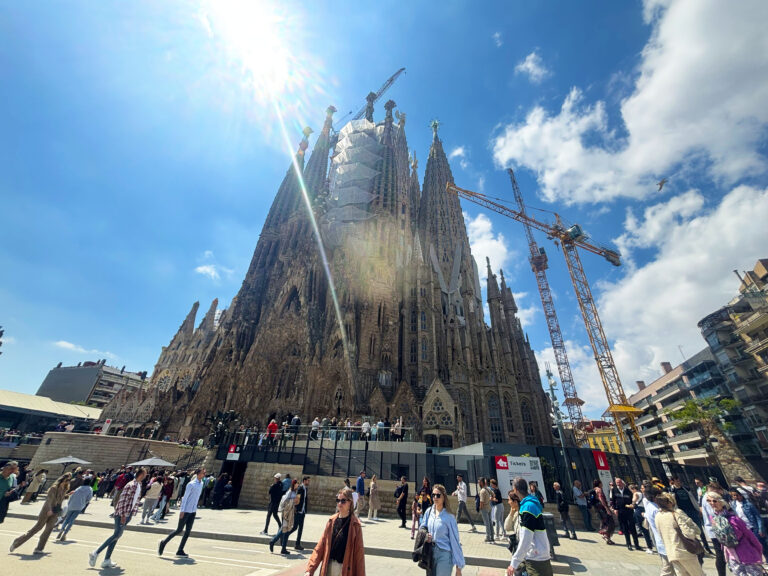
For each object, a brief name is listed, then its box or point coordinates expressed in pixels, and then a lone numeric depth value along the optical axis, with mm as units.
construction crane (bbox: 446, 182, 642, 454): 45781
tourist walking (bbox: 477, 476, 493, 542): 8948
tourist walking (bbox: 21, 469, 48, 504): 13874
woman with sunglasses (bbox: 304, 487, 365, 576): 3711
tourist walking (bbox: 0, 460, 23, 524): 7203
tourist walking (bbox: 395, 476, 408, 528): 10716
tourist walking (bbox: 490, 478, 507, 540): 9133
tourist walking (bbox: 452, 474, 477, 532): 10117
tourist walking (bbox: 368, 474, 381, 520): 12766
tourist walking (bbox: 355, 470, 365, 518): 11830
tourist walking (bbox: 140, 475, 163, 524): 11258
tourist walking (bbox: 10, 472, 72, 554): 6504
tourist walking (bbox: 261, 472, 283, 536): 9000
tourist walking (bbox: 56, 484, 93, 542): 7738
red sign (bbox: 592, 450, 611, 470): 14180
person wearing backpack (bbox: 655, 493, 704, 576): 4477
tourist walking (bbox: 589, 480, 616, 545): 9422
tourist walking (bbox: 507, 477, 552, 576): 4062
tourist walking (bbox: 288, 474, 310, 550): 7873
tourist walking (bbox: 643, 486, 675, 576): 4895
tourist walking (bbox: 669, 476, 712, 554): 8266
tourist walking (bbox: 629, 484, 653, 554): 8695
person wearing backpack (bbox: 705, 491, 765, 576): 5211
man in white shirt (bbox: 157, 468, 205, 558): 6953
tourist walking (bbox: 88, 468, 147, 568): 5891
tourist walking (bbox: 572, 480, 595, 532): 11258
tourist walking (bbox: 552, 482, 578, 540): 10388
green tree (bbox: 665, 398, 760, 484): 35500
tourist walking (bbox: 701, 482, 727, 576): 6000
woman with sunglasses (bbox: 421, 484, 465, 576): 4184
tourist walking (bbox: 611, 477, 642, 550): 8799
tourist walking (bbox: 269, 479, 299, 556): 7461
